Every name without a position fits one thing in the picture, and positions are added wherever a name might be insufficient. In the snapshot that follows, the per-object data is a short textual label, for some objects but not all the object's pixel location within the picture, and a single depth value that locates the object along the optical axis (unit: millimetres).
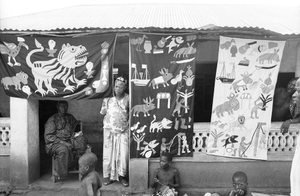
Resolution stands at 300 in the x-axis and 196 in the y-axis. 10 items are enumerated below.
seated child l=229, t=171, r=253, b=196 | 3895
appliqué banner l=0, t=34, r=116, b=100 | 5133
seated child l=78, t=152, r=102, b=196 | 3682
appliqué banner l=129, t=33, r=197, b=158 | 5105
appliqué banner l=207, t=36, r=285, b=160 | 5137
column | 5375
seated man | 5559
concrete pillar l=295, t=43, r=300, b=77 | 5477
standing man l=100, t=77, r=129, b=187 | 5328
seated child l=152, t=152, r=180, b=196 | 5014
